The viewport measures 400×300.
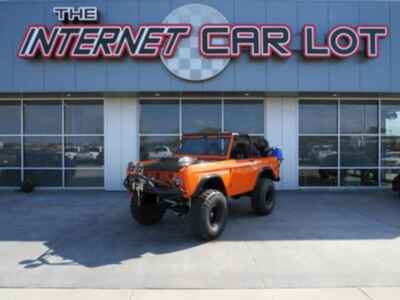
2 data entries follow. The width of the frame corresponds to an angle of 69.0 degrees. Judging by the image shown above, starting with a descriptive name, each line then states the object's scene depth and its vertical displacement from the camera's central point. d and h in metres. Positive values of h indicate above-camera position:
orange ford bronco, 5.27 -0.66
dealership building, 9.67 +2.99
